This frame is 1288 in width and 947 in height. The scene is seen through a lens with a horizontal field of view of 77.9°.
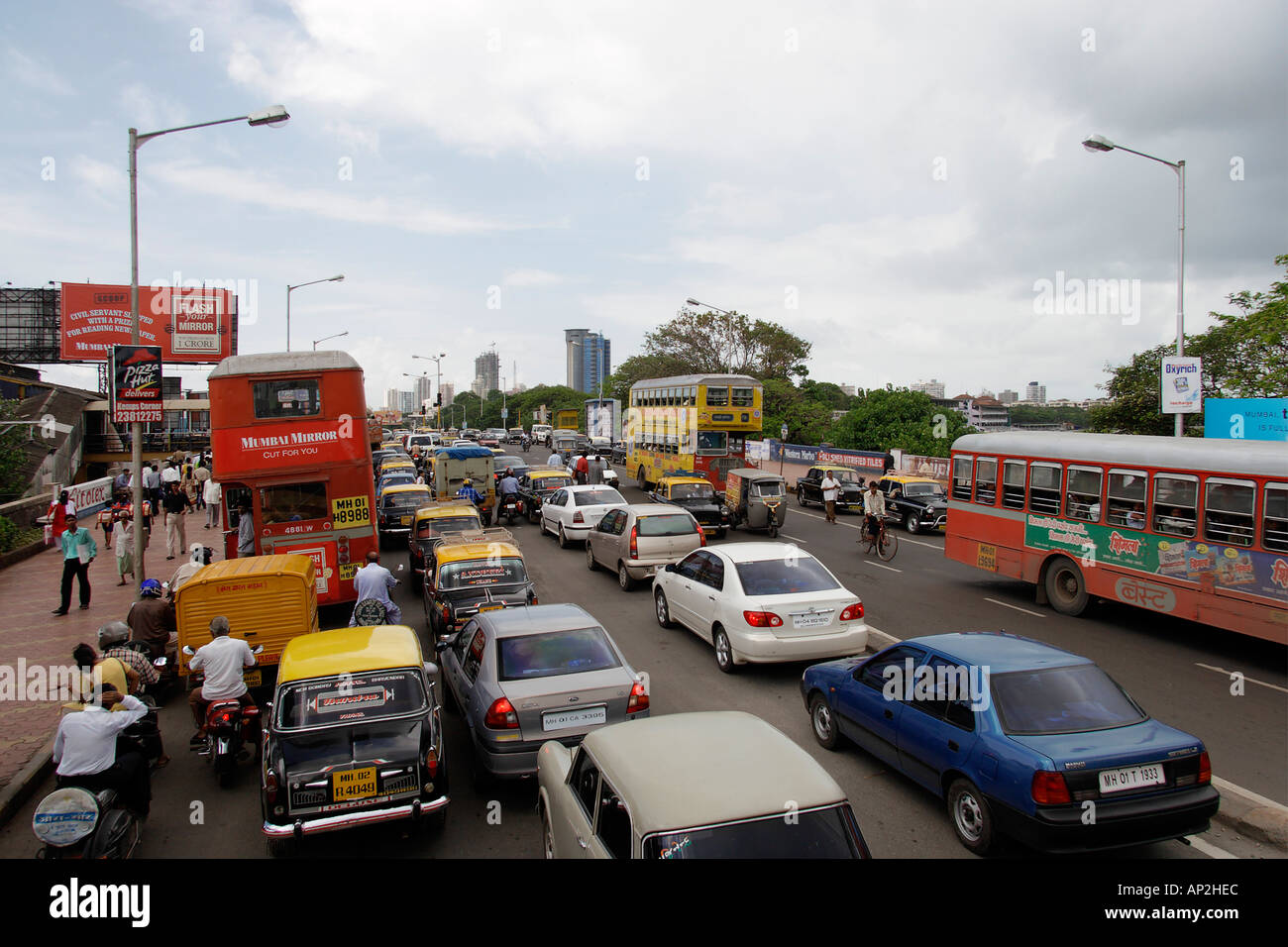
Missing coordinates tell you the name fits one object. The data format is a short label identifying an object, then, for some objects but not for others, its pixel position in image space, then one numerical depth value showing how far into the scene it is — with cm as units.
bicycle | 1930
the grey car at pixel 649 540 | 1523
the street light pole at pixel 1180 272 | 1780
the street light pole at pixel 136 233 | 1384
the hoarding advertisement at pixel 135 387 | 1337
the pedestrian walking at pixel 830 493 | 2520
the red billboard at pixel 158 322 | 5159
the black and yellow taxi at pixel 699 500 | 2039
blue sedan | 525
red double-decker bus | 1241
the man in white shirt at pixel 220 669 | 748
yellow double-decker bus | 2805
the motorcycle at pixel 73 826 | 517
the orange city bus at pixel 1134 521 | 1034
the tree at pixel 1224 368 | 2362
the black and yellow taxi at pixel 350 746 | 570
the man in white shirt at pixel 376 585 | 1089
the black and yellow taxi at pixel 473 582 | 1059
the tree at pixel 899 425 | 3847
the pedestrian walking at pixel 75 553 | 1352
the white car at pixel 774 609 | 975
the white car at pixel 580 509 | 2059
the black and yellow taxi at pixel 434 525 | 1560
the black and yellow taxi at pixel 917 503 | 2388
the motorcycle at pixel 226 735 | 725
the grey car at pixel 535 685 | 666
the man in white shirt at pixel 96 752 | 575
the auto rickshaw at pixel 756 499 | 2253
